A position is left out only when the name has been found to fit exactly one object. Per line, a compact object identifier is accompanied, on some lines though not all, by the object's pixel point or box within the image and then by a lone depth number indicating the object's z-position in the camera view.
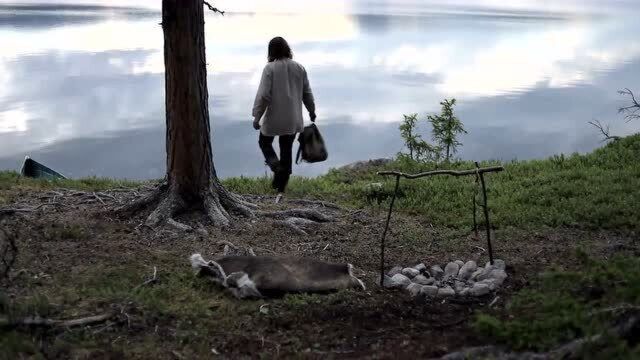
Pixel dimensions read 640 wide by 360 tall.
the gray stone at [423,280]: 6.74
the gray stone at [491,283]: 6.50
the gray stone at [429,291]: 6.44
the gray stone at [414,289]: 6.47
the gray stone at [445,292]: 6.44
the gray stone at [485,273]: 6.77
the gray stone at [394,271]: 7.03
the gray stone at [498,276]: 6.62
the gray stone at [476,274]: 6.84
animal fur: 6.35
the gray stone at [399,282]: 6.67
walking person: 10.04
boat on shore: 13.85
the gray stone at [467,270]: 6.91
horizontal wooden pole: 6.40
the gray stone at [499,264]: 6.92
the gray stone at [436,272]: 7.04
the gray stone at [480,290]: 6.42
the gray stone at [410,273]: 6.93
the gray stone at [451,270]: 6.96
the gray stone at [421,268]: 7.09
